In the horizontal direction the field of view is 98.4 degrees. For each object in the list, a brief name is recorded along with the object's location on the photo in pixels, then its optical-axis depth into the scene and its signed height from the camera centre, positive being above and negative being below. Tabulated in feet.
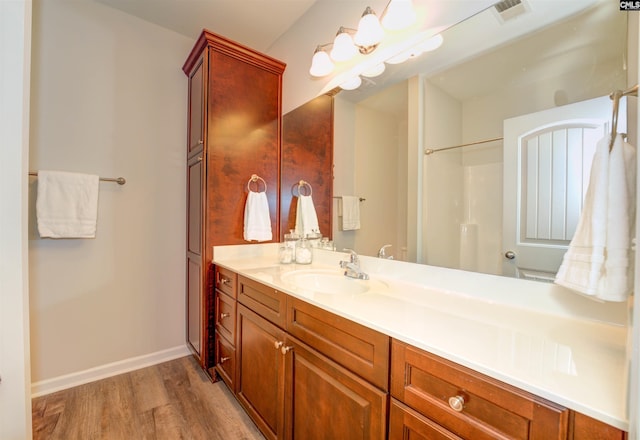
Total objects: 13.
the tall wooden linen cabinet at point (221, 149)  6.09 +1.60
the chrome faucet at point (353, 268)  4.47 -0.83
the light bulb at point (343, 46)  5.09 +3.24
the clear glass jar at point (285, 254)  5.92 -0.79
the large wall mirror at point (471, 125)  2.79 +1.28
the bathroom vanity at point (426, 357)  1.80 -1.13
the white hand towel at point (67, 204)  5.39 +0.24
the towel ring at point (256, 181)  6.61 +0.90
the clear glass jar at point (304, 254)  5.88 -0.77
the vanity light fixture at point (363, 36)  4.18 +3.17
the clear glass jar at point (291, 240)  6.08 -0.52
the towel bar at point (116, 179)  6.18 +0.83
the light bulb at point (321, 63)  5.63 +3.19
